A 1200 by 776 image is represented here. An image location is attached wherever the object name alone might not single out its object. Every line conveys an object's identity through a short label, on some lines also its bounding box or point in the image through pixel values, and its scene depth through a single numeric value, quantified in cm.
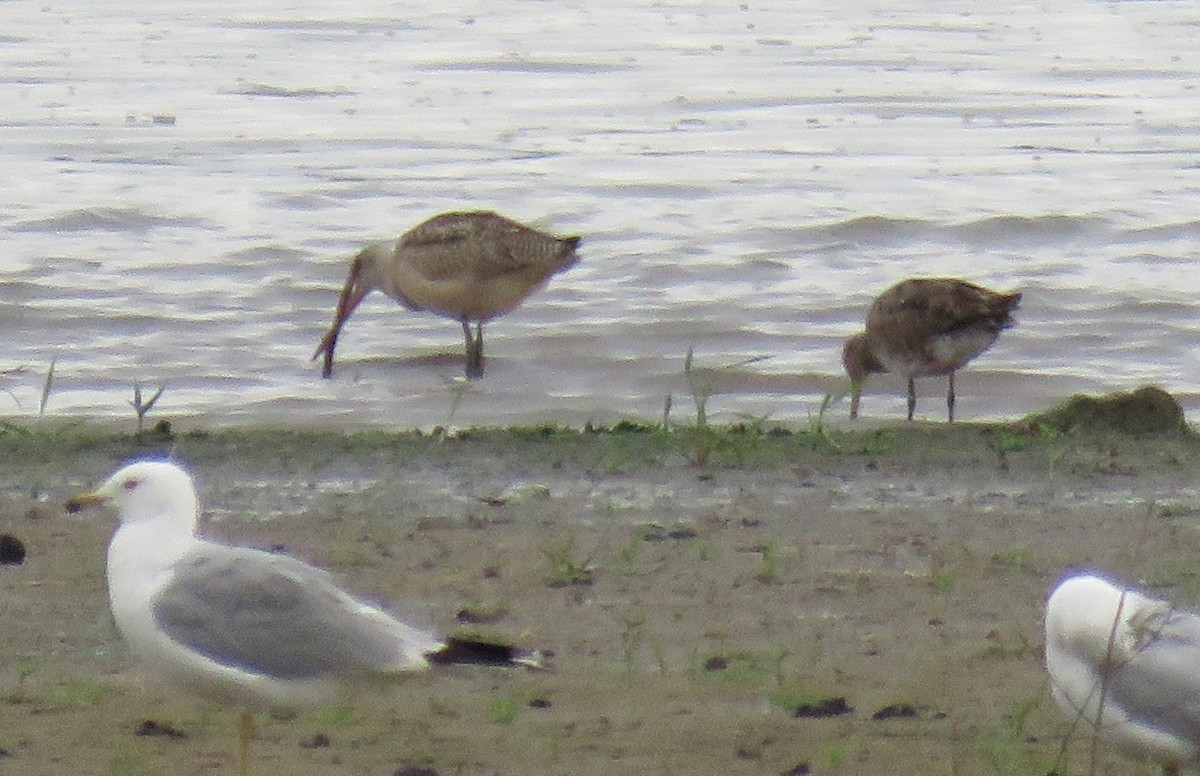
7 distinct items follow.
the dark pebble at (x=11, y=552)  1409
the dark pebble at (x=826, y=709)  1137
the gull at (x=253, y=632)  1097
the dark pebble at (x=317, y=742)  1108
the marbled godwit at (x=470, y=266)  2569
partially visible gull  1023
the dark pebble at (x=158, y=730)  1118
